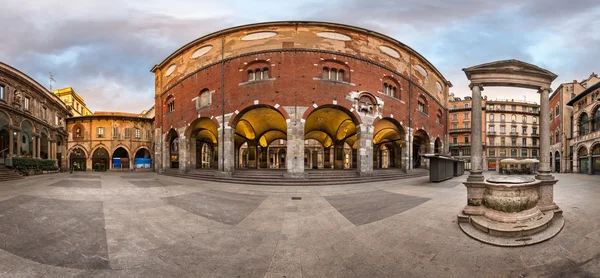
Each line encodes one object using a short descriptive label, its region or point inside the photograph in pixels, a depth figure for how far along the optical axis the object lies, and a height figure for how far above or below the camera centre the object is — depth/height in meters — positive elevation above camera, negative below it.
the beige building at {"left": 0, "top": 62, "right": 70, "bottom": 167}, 22.70 +2.65
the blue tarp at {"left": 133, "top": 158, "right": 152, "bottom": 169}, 37.66 -3.38
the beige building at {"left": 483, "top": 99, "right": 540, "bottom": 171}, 52.66 +2.07
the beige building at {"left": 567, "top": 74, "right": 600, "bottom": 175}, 27.20 +1.11
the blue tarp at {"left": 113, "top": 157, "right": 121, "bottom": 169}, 37.28 -3.33
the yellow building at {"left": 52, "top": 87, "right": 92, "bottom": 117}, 50.78 +9.59
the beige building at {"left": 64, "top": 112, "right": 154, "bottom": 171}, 36.56 -0.17
